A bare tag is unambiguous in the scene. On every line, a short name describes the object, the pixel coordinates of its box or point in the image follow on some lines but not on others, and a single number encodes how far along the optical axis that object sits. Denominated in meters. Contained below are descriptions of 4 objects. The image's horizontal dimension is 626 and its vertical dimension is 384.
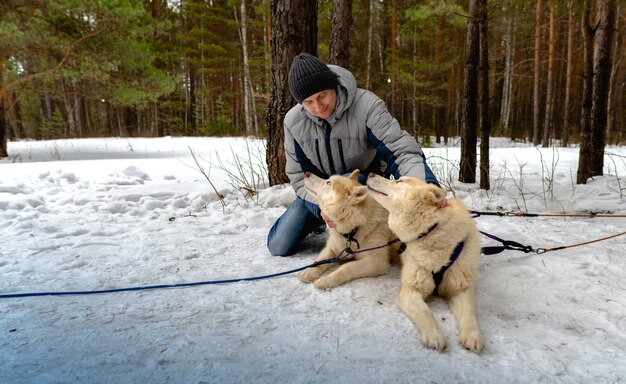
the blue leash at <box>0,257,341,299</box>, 2.15
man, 2.63
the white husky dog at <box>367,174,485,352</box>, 2.03
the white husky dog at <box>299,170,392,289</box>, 2.45
